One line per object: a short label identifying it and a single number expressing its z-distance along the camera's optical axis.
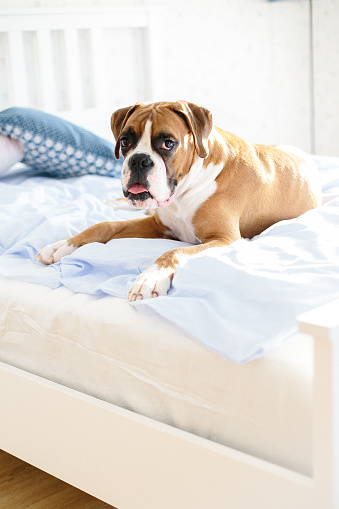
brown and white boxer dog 1.41
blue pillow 2.25
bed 0.87
